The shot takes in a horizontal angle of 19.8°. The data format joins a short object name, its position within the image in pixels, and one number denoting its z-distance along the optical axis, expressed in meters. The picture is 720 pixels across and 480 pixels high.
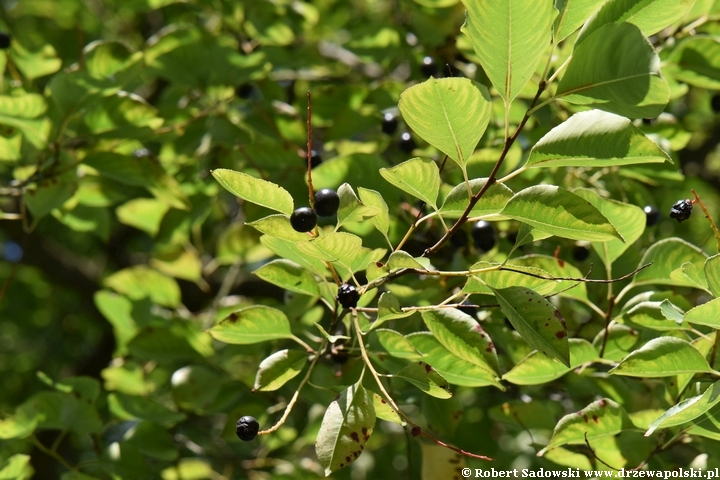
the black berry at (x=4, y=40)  0.92
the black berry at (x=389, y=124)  0.93
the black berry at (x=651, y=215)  0.89
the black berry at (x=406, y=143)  0.91
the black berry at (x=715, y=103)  1.03
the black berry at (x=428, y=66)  0.94
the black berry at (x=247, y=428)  0.78
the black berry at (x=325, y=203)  0.75
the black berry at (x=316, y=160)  0.92
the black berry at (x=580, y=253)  0.89
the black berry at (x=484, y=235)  0.86
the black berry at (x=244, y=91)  0.98
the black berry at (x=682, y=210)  0.78
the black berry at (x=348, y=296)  0.74
